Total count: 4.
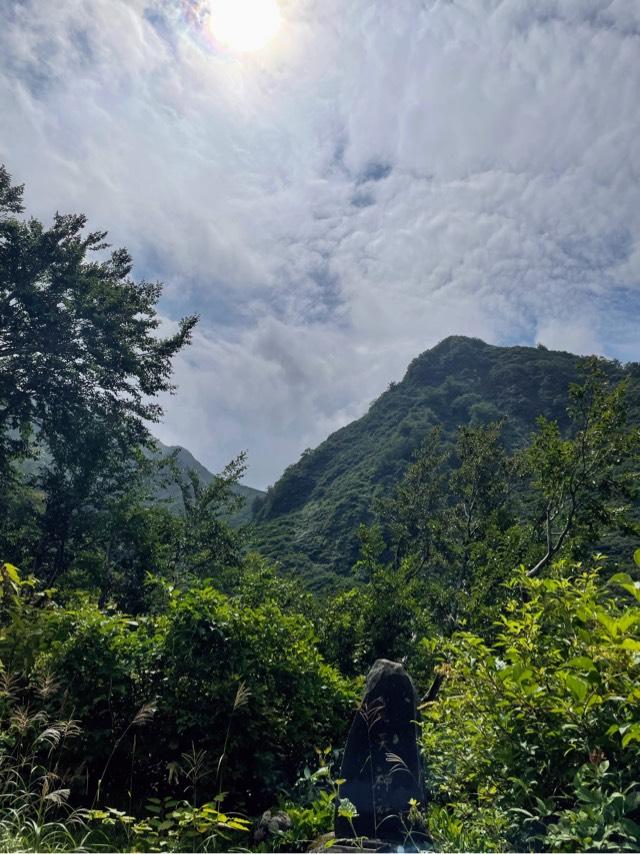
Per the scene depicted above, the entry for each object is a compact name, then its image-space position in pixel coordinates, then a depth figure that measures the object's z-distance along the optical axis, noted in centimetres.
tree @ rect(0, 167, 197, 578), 2136
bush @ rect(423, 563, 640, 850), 256
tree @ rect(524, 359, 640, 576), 1418
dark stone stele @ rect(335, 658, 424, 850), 444
